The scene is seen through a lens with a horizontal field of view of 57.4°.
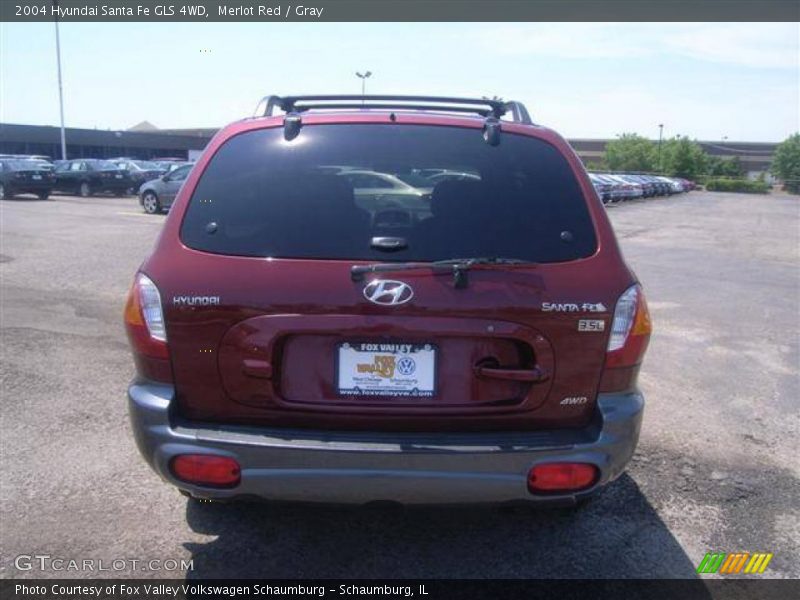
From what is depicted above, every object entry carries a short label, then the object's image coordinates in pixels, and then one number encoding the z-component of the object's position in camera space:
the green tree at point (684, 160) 103.51
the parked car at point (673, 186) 62.82
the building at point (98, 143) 59.22
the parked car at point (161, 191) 21.64
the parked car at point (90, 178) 30.16
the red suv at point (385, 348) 2.74
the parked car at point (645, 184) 50.81
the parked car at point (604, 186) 38.26
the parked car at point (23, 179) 26.89
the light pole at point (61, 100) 41.66
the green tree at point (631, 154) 109.62
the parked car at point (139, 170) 31.28
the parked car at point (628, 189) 44.44
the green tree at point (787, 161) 102.94
